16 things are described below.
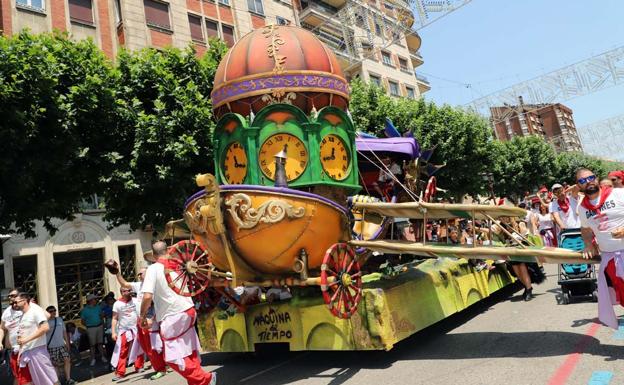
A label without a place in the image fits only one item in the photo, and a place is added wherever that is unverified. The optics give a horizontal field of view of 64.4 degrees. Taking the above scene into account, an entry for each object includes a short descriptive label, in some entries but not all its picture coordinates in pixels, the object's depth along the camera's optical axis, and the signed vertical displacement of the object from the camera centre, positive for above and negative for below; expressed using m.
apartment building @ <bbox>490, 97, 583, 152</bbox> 87.09 +18.29
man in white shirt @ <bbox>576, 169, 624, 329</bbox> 5.24 -0.22
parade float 5.75 +0.54
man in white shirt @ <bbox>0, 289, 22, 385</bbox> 7.01 +0.10
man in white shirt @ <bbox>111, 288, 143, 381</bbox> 8.45 -0.36
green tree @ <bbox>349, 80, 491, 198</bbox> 18.61 +4.89
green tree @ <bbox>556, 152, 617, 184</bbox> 45.81 +5.43
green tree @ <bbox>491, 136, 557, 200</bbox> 36.00 +4.58
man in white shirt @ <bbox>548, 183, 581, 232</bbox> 8.98 +0.17
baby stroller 7.78 -0.87
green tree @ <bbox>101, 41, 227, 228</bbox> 10.63 +3.54
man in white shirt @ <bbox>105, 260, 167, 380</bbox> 7.10 -0.55
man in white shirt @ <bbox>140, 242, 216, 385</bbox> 5.36 -0.26
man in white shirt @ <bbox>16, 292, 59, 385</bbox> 6.58 -0.26
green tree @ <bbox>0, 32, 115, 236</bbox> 8.53 +3.59
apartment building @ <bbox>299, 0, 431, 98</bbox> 33.09 +15.70
